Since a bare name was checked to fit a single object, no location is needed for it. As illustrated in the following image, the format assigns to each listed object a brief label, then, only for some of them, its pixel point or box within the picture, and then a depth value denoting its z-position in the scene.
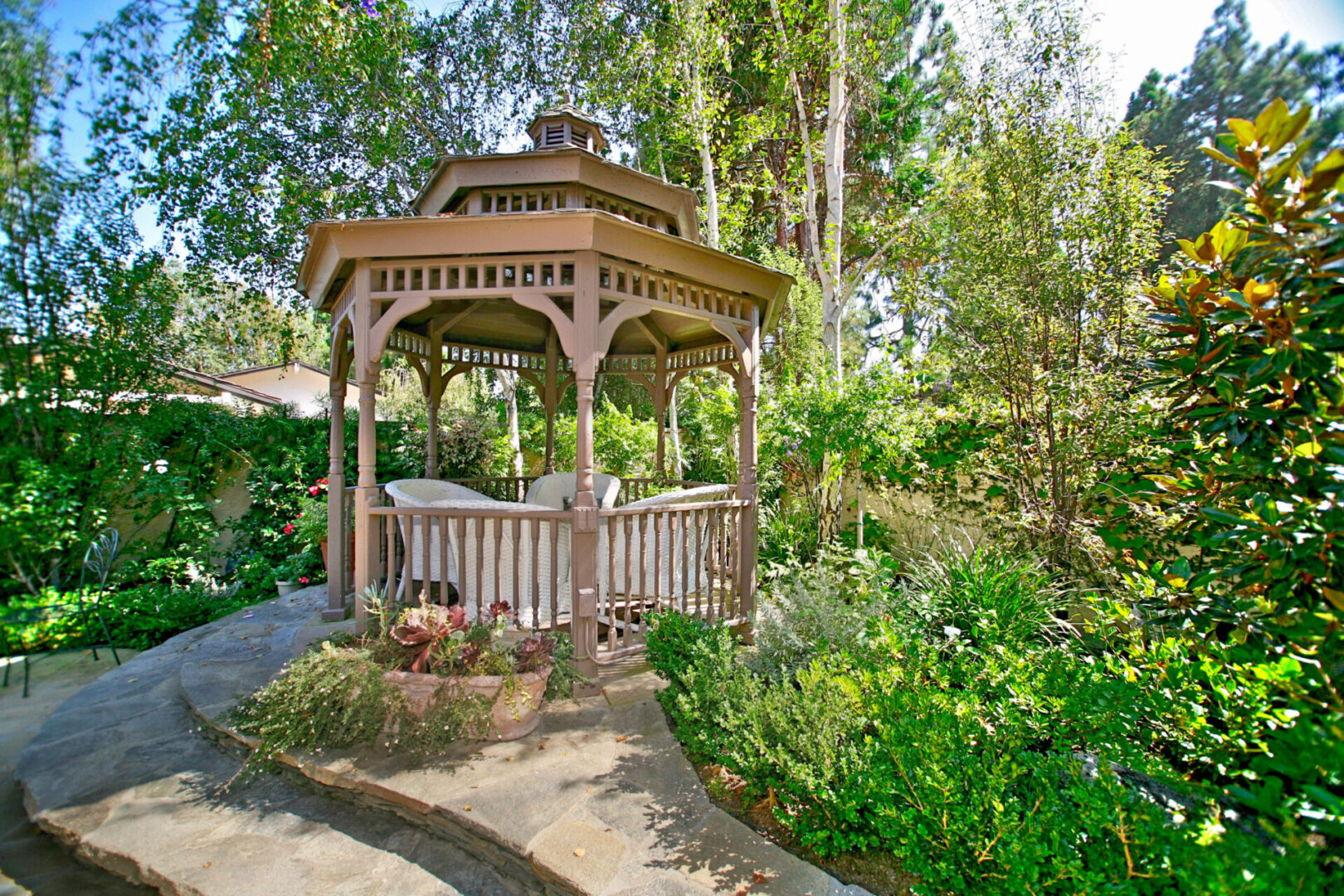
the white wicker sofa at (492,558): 3.85
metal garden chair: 4.22
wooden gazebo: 3.69
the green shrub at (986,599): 3.76
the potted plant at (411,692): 2.91
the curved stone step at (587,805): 2.07
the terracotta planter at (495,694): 3.00
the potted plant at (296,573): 6.50
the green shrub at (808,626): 3.31
